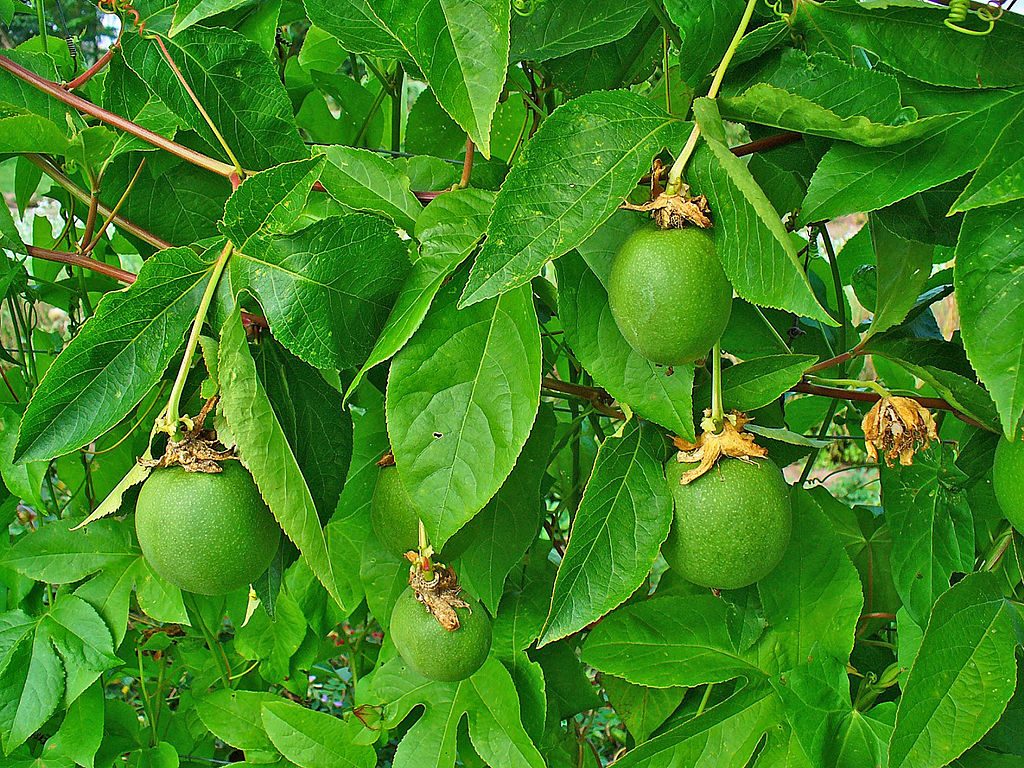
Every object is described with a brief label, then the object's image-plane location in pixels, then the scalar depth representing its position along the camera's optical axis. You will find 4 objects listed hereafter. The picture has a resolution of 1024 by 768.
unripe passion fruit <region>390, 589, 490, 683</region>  0.86
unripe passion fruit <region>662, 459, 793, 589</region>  0.76
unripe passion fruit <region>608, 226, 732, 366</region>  0.65
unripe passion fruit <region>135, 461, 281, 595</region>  0.72
